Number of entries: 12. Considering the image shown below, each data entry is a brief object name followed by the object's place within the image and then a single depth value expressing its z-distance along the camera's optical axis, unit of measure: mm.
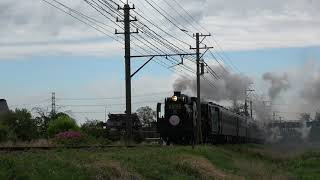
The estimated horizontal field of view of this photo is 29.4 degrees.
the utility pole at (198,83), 43156
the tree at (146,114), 123550
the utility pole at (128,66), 40062
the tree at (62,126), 54456
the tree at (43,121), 59181
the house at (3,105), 83812
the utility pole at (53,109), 89869
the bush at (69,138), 36659
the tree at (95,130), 56853
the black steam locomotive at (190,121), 43531
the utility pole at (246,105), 100431
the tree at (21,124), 55750
